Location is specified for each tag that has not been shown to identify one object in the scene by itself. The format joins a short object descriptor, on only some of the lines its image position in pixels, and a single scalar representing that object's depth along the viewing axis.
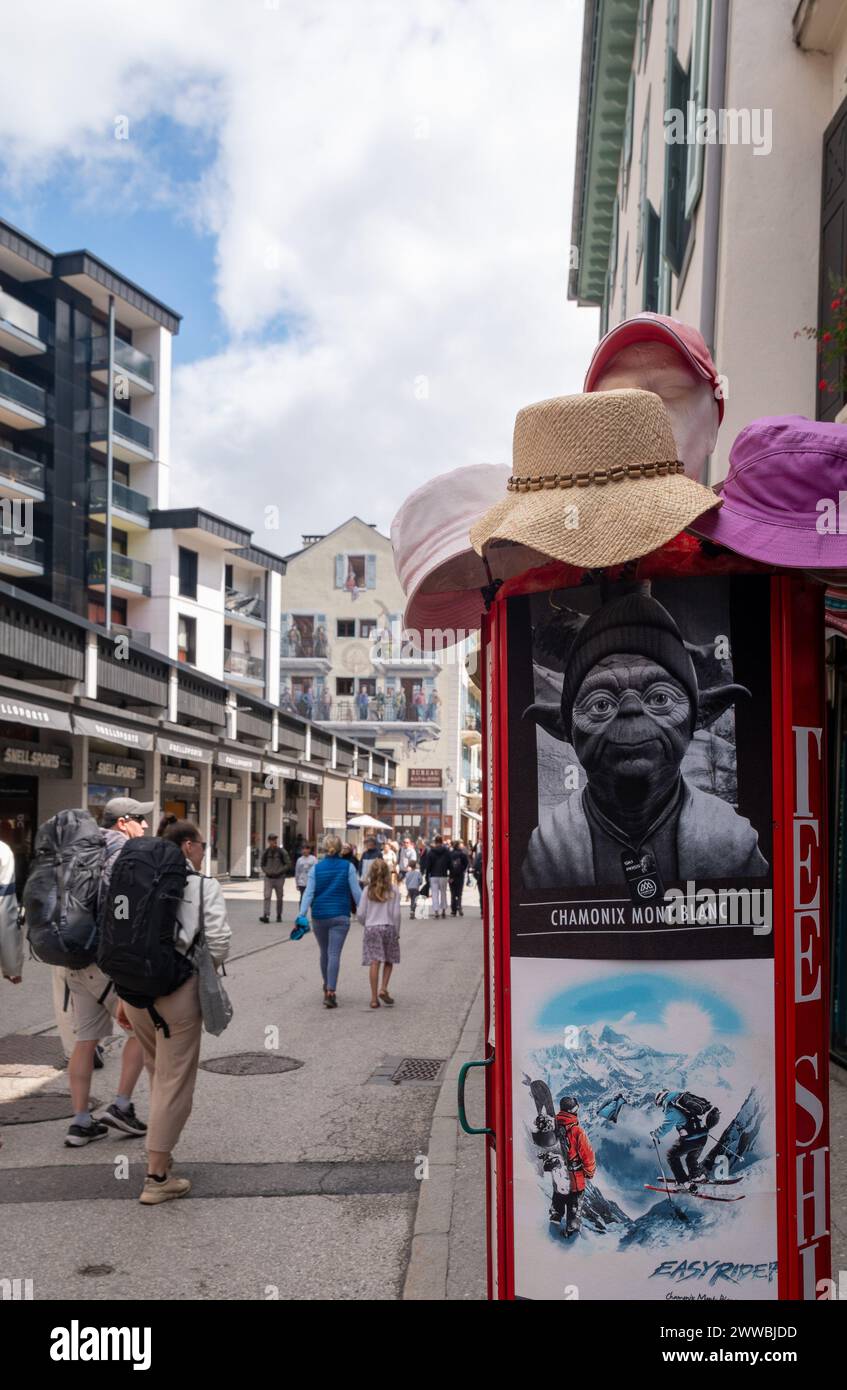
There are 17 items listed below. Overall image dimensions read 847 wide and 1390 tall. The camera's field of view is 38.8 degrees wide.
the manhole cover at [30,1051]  9.50
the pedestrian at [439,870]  26.13
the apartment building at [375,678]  61.59
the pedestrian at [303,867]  25.52
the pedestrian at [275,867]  23.98
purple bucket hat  2.86
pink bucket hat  3.37
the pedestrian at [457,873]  27.69
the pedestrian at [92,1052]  6.98
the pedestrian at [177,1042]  5.93
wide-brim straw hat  2.88
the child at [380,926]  12.62
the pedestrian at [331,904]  12.39
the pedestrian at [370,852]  23.08
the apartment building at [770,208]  9.05
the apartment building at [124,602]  24.95
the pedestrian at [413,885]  27.78
